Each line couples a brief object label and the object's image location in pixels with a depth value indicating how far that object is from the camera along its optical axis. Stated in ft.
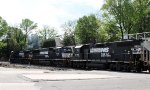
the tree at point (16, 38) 221.75
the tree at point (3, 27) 203.56
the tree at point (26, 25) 241.68
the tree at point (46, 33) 254.20
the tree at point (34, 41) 262.77
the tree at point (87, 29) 191.75
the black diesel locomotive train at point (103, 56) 63.72
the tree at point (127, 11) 126.63
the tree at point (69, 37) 206.35
